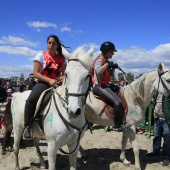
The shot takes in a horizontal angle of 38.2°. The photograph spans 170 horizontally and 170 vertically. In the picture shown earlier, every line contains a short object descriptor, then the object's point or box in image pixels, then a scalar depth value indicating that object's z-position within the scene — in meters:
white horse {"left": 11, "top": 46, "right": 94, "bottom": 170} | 3.45
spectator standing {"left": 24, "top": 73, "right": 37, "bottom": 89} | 8.95
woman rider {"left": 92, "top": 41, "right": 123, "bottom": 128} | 5.52
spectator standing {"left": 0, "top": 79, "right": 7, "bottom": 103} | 8.58
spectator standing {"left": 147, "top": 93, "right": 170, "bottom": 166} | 6.17
